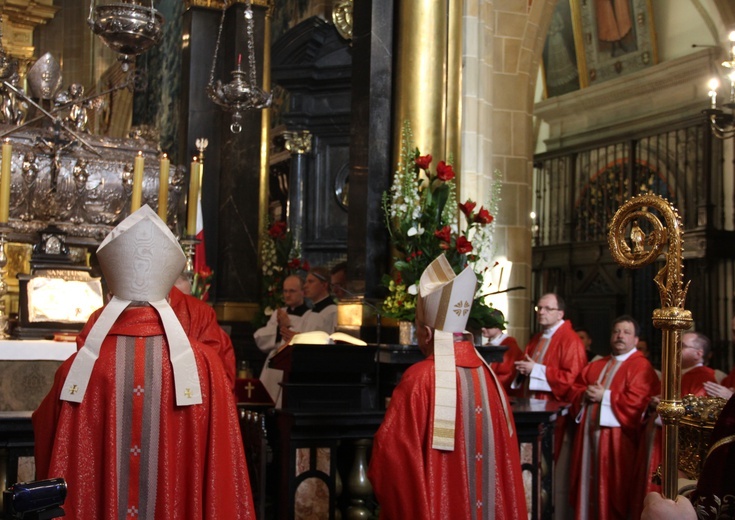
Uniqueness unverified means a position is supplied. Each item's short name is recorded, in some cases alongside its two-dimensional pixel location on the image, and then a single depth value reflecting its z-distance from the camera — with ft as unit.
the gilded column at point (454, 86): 23.62
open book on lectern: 18.83
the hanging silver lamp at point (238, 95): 21.98
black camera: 6.89
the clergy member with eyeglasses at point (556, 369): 25.89
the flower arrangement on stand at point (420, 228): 21.15
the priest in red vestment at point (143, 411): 12.29
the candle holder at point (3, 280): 19.53
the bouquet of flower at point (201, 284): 26.61
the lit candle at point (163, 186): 20.81
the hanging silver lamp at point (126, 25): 17.37
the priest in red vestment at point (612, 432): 24.04
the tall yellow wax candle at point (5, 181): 19.30
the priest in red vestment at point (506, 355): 27.66
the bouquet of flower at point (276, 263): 31.86
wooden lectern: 17.40
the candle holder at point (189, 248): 21.35
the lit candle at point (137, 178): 20.24
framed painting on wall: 45.85
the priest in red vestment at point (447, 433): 13.34
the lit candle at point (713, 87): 26.96
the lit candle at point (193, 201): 20.99
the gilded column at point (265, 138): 33.81
